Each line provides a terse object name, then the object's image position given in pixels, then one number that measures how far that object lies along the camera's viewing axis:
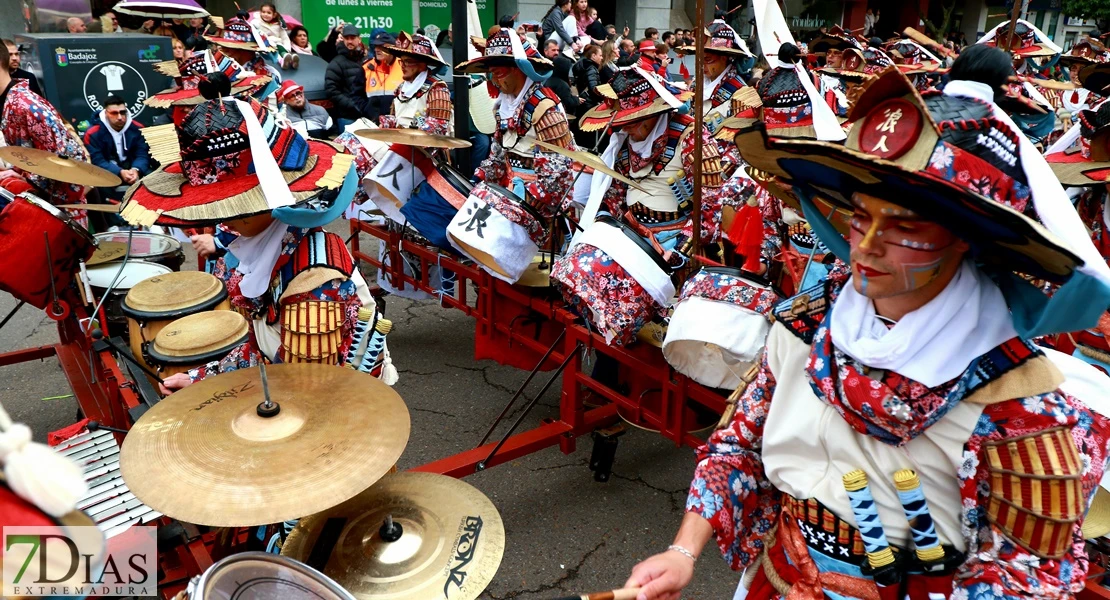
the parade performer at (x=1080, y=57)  9.35
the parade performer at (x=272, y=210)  2.42
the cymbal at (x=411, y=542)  1.97
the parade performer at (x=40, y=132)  5.40
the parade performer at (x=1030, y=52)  3.84
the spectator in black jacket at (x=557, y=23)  14.50
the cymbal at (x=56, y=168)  4.30
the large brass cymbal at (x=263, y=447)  1.77
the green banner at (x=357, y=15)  15.33
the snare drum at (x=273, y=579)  1.75
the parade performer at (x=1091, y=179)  3.08
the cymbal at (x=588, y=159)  3.48
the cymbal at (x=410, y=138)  4.57
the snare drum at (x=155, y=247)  4.77
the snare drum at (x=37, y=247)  3.74
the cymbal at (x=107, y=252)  4.49
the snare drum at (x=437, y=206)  4.68
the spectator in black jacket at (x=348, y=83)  10.97
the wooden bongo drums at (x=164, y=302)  3.71
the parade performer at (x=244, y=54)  8.05
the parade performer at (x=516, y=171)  4.10
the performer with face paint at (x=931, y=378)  1.30
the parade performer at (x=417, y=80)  6.90
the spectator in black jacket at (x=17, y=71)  6.69
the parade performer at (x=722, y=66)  8.17
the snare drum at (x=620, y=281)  3.21
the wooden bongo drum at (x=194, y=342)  3.37
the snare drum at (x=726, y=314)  2.73
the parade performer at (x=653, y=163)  4.24
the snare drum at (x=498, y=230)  4.07
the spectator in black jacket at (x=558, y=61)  11.32
